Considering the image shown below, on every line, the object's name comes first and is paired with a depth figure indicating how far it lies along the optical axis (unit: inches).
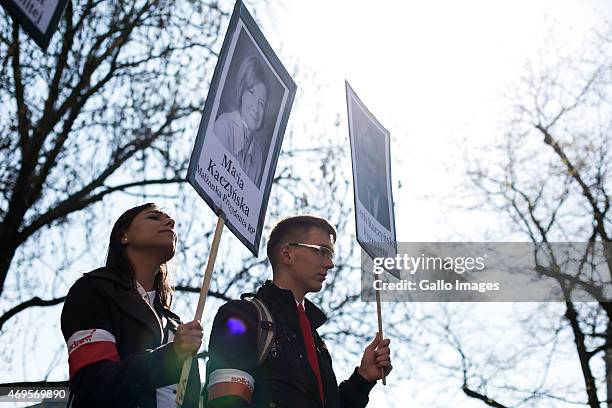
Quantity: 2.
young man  167.5
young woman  149.1
